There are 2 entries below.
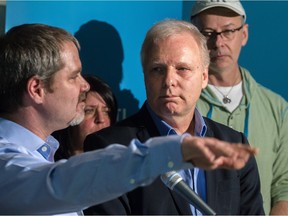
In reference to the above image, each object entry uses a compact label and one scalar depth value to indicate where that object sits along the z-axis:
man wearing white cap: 2.96
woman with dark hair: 2.91
